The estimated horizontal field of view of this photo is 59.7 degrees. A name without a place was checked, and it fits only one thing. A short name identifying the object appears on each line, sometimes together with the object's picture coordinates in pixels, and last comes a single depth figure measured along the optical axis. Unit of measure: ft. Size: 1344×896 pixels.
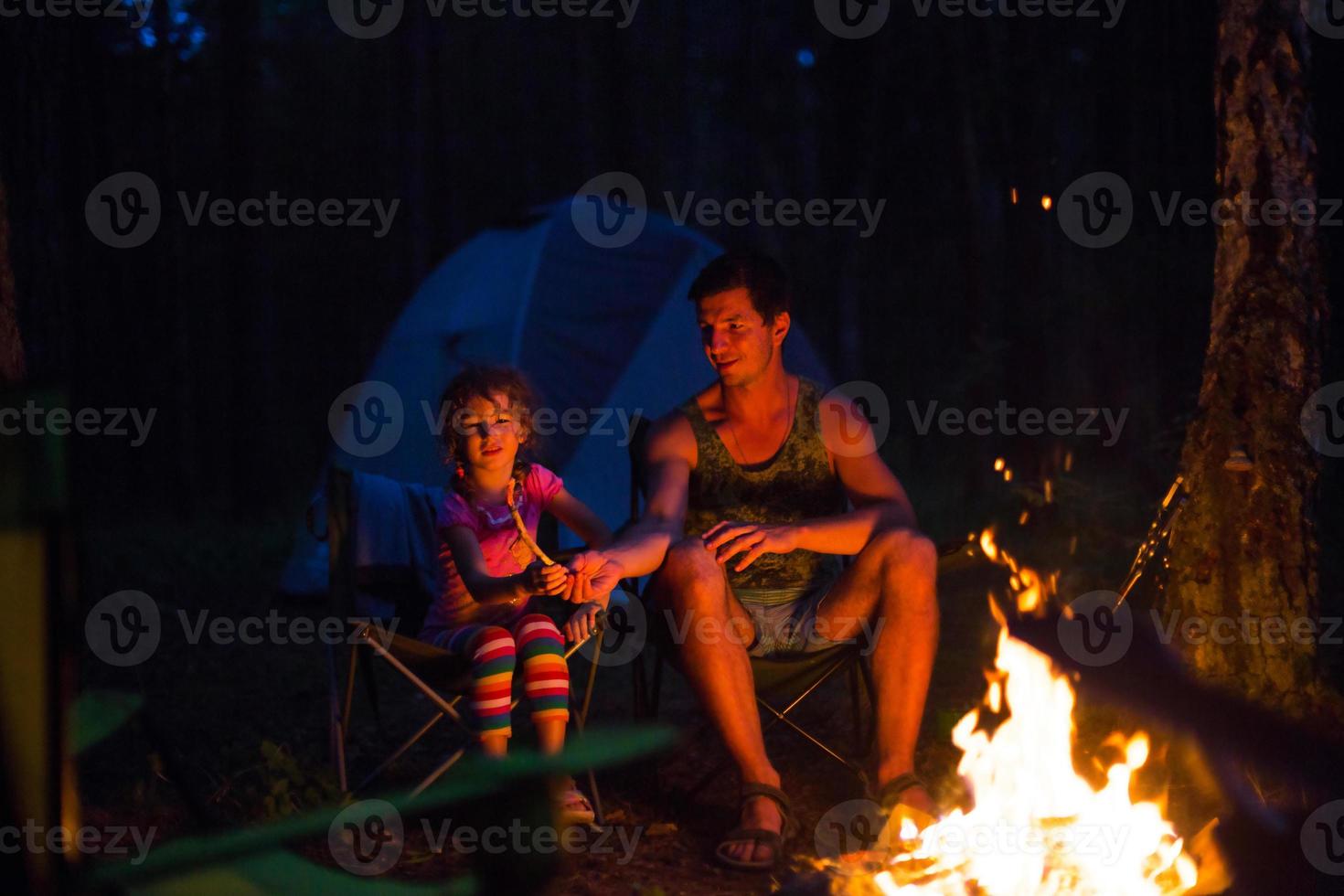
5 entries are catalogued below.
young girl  8.42
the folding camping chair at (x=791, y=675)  8.76
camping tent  19.30
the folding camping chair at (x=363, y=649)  8.51
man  8.33
